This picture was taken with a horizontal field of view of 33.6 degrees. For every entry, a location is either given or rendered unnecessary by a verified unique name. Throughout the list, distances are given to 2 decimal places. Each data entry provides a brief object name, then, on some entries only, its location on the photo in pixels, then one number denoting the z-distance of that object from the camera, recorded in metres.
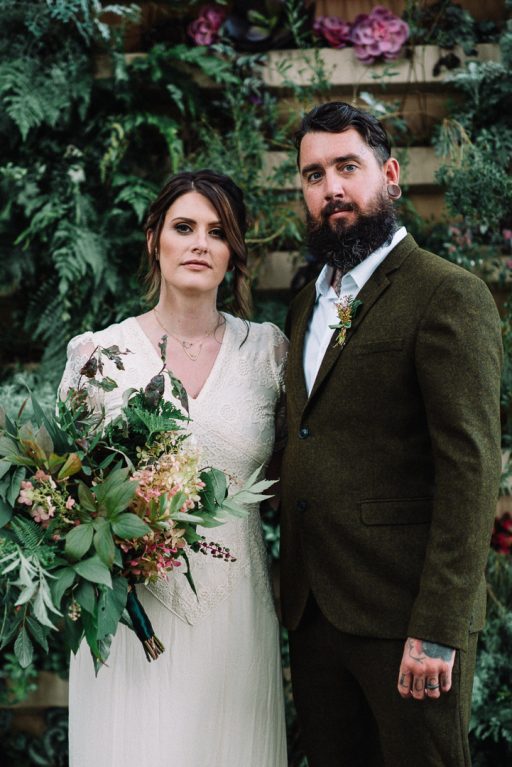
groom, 2.09
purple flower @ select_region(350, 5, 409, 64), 3.82
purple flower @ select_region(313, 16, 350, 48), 3.87
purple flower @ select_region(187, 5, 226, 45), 3.88
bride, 2.43
